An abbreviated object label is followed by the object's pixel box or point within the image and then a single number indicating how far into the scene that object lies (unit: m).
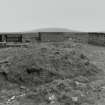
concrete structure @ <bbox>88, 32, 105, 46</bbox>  9.37
